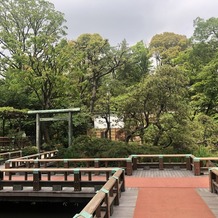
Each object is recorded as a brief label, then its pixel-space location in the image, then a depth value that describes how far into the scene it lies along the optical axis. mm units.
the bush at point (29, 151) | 16228
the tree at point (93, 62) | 19719
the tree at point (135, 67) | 22203
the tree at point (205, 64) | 19462
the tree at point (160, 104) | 13805
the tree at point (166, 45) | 29281
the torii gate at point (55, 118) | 15164
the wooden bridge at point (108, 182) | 5703
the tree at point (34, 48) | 18172
